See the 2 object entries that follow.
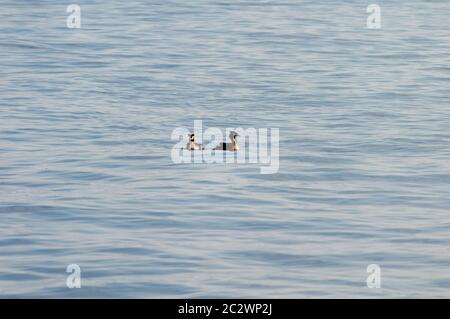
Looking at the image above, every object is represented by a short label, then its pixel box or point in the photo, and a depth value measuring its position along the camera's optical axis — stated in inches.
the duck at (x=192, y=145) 631.2
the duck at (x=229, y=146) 632.4
